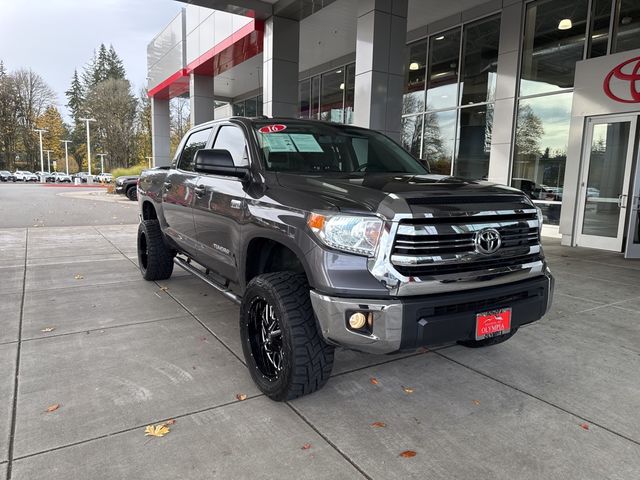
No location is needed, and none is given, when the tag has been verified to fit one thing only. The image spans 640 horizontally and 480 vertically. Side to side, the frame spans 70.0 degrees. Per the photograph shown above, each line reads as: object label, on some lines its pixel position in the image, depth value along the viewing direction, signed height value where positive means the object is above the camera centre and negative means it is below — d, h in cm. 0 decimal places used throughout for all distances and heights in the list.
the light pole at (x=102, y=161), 6994 +121
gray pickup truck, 246 -45
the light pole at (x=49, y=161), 7341 +95
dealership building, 886 +235
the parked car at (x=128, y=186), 2102 -78
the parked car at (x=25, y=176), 5831 -127
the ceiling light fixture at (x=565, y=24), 1030 +361
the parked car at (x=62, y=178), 5922 -143
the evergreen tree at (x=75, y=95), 8425 +1340
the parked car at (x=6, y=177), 5593 -139
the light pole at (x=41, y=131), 6452 +519
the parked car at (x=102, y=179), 5307 -122
